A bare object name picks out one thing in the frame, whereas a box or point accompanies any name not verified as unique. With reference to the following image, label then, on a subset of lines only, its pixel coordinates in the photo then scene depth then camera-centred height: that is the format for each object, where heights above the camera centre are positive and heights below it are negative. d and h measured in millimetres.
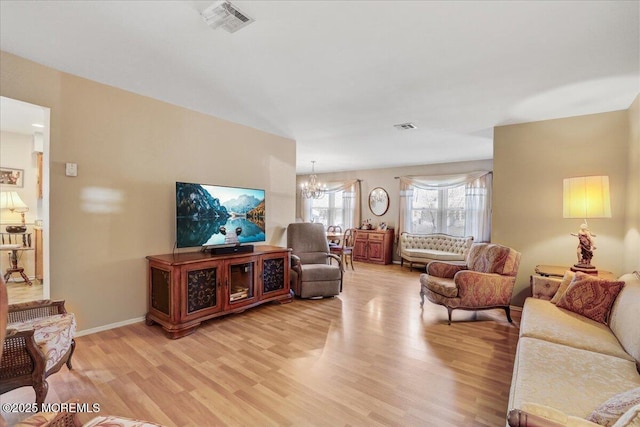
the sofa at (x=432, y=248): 6199 -724
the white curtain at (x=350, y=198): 8172 +465
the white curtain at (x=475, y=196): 6289 +420
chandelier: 7238 +634
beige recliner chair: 4129 -742
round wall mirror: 7727 +369
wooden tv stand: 2857 -784
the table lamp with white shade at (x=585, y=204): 2828 +123
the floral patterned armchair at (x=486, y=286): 3266 -787
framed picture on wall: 4660 +558
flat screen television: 3279 -17
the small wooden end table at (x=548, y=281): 2891 -647
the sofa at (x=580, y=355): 1038 -799
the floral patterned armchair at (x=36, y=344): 1651 -793
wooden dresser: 7199 -783
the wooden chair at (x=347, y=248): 5830 -685
